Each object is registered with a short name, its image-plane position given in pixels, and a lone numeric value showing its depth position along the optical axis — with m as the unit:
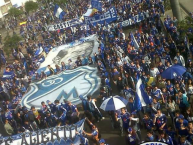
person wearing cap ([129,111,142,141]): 9.13
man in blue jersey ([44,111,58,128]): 11.31
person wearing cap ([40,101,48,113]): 11.59
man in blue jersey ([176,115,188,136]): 8.08
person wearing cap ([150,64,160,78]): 11.55
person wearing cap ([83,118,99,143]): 9.14
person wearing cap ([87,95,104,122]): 11.01
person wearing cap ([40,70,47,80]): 16.95
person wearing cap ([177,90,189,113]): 9.38
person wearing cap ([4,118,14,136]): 11.92
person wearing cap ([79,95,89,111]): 11.20
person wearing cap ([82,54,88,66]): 17.36
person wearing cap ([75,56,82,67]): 17.09
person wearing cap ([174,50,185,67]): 11.67
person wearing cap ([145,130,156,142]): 7.77
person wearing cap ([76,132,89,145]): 9.36
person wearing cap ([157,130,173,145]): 7.62
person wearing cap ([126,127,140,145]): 8.64
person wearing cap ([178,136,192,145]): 7.39
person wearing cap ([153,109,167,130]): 8.71
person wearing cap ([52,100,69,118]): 11.28
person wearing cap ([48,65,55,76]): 17.09
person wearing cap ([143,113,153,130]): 8.80
